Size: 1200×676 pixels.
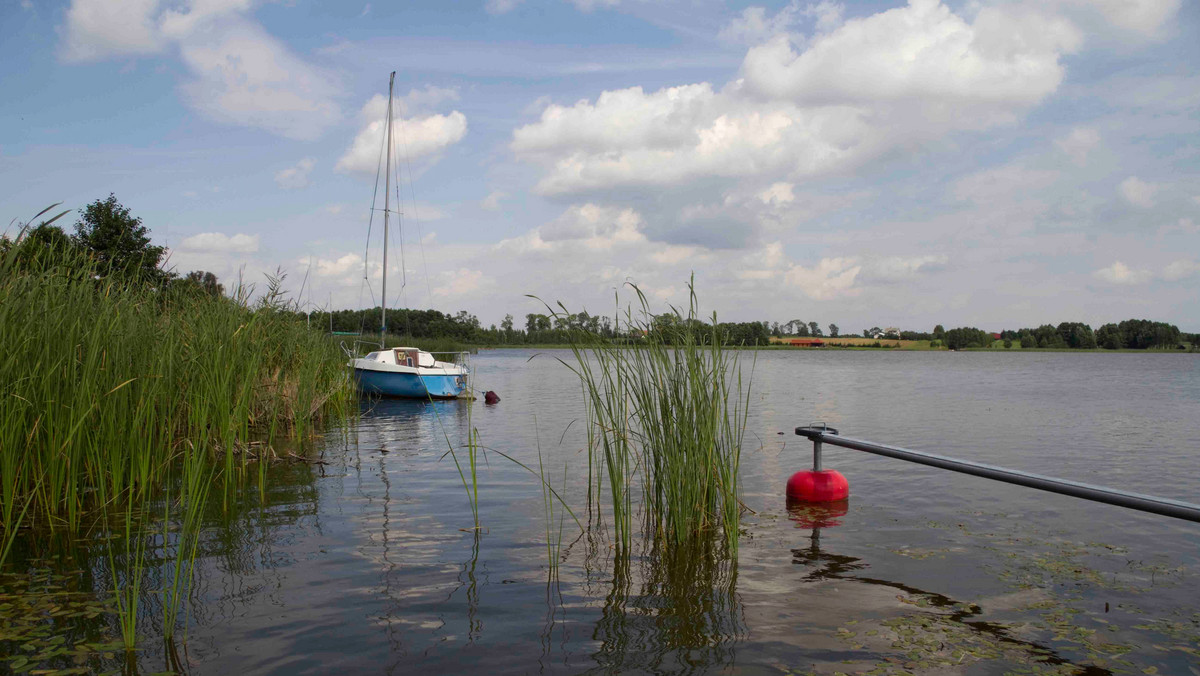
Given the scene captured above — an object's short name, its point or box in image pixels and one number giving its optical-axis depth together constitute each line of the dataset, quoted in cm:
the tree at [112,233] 2267
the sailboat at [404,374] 2236
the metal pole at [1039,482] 390
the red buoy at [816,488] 790
